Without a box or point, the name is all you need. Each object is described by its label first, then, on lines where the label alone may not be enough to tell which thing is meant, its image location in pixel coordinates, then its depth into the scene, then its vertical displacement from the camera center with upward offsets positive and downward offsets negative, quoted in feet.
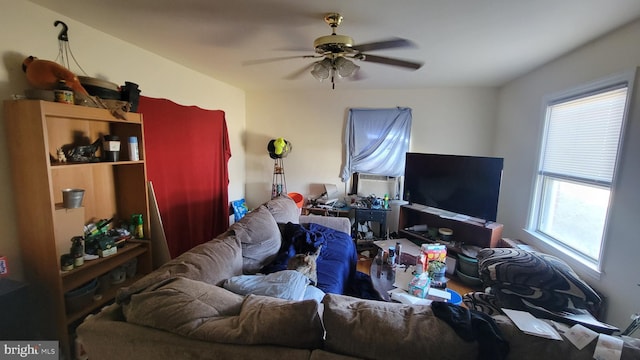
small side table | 11.51 -2.69
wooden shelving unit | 4.65 -1.07
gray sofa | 2.83 -2.10
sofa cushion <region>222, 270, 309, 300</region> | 4.57 -2.46
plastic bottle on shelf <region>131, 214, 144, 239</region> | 6.82 -2.04
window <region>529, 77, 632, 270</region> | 5.98 -0.15
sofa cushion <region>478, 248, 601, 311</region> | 5.39 -2.74
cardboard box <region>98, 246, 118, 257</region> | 5.73 -2.37
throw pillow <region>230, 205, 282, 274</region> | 6.46 -2.32
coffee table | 6.23 -3.26
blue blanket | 6.65 -3.02
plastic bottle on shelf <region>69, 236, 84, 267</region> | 5.20 -2.13
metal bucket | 5.24 -1.05
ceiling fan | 5.44 +2.43
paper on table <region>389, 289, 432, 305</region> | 5.54 -3.16
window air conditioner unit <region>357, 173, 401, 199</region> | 12.71 -1.47
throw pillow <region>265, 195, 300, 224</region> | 8.61 -2.00
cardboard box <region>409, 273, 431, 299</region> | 5.90 -3.04
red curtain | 8.11 -0.63
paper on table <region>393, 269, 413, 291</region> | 6.32 -3.19
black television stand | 9.34 -2.81
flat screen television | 9.09 -0.96
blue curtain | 12.31 +0.82
